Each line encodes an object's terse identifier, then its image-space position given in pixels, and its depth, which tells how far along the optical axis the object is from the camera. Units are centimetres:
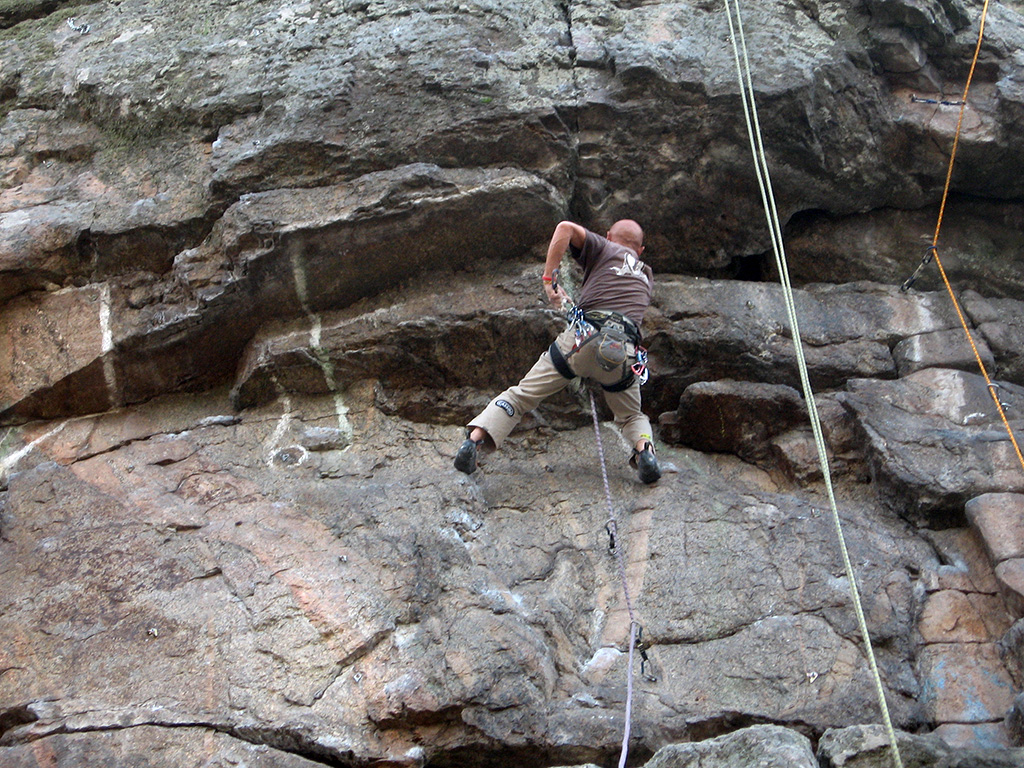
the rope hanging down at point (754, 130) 484
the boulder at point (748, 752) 370
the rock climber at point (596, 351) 554
